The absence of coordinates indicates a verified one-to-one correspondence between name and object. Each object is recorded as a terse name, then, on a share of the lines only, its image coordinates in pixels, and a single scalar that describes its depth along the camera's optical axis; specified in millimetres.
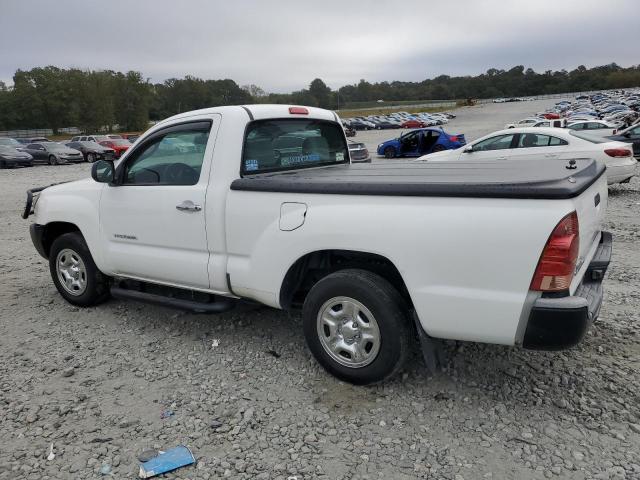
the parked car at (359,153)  14827
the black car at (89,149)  30109
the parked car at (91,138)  33700
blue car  22344
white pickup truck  2715
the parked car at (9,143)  28250
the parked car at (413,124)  61375
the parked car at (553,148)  10523
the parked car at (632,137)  15039
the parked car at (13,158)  26234
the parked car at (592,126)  21481
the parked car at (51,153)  28625
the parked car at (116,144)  31172
